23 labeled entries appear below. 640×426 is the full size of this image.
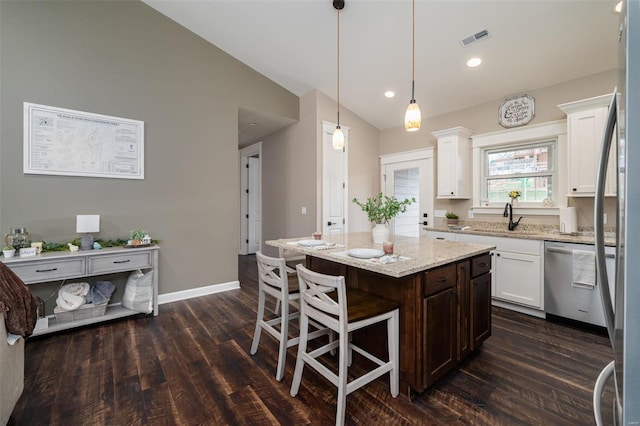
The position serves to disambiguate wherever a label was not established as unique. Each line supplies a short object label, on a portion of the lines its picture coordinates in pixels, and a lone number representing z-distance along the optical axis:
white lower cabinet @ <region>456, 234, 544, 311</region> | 2.99
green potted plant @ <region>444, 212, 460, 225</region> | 4.21
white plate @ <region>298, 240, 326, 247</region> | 2.44
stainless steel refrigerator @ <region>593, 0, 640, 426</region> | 0.63
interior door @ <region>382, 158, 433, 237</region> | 4.66
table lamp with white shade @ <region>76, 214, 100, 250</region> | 2.86
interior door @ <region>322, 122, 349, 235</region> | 4.52
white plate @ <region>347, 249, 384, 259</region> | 1.92
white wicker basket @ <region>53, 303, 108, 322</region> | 2.70
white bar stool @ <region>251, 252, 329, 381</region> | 1.98
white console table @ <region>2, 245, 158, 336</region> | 2.47
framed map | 2.79
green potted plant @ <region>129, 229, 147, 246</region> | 3.06
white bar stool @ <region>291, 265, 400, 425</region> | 1.55
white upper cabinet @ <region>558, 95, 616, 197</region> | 2.81
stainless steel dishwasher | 2.65
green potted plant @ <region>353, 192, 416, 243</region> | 2.36
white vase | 2.51
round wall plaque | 3.58
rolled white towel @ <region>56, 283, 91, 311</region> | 2.69
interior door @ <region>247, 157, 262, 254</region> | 6.64
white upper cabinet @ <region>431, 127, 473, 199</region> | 4.01
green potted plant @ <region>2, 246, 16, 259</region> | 2.48
